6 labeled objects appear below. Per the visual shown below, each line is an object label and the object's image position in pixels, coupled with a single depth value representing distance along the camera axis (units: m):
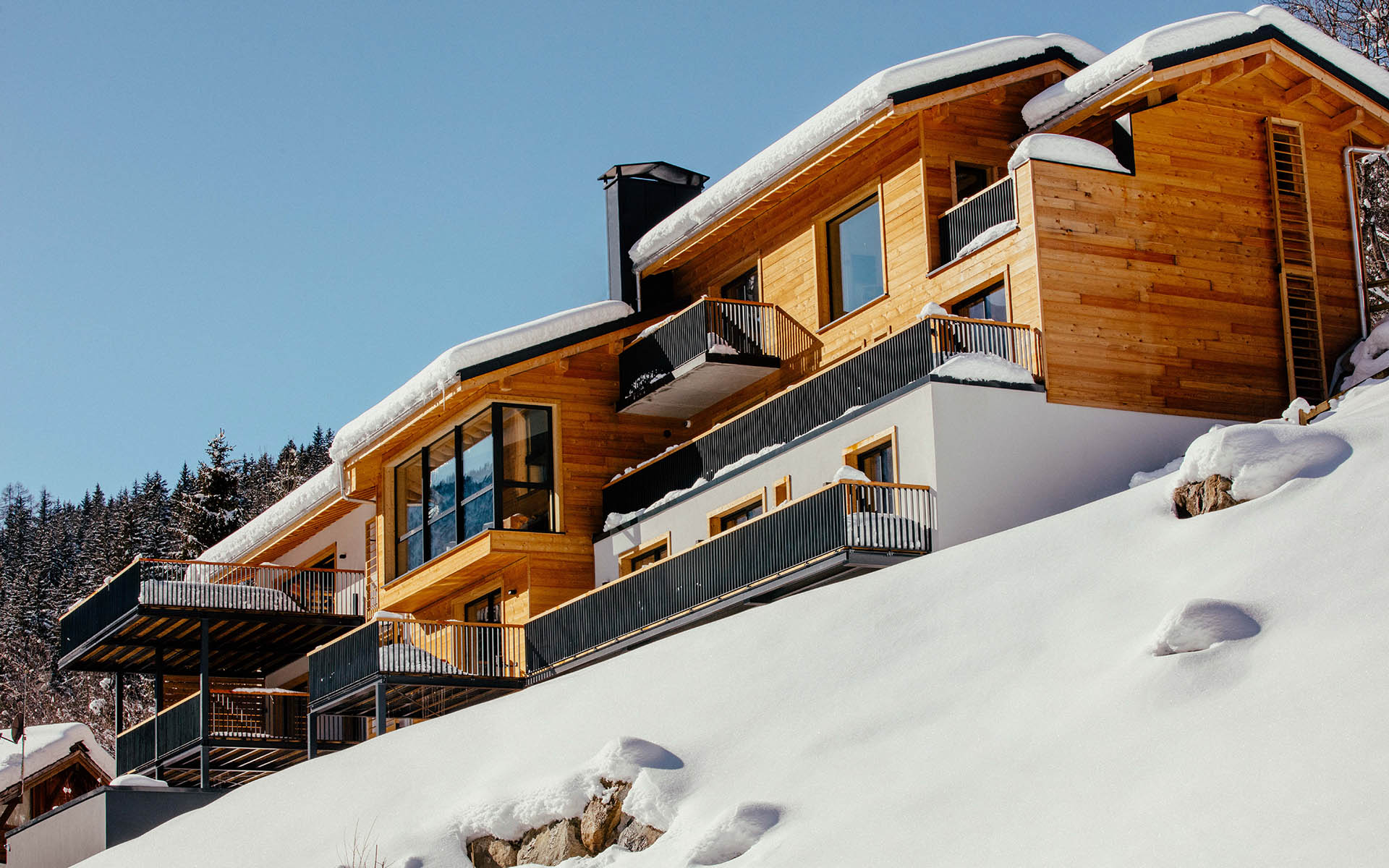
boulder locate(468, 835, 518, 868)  15.84
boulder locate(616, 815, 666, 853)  14.48
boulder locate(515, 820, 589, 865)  15.31
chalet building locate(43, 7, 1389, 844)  22.86
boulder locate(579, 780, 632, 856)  15.07
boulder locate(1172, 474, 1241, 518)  15.75
